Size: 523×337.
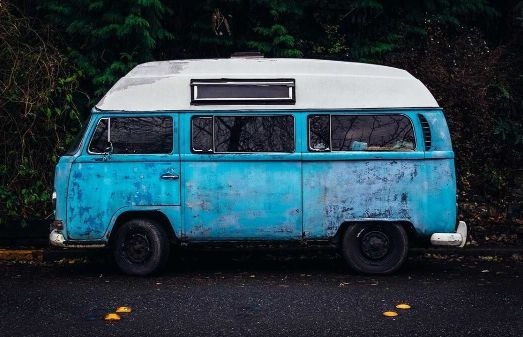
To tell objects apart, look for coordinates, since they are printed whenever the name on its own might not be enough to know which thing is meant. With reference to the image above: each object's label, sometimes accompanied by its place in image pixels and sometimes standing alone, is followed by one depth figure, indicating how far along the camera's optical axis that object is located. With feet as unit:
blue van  31.86
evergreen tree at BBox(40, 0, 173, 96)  42.73
